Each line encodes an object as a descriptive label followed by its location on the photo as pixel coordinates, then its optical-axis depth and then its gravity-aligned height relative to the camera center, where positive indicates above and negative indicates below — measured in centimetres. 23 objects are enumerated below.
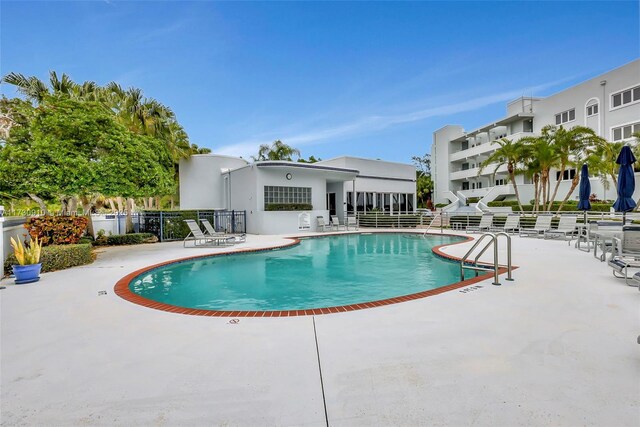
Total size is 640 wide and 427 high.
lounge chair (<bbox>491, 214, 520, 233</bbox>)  1580 -72
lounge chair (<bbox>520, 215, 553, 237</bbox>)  1433 -83
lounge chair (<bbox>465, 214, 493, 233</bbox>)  1686 -69
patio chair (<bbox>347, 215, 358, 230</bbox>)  2009 -53
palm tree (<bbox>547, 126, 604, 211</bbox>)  1792 +388
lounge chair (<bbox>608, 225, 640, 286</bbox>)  626 -80
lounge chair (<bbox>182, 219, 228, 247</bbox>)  1315 -85
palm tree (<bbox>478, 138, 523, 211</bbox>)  2039 +363
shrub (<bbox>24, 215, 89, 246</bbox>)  913 -22
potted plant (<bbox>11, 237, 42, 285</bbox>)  646 -89
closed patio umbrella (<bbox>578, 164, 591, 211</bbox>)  1177 +63
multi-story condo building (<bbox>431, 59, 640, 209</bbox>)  2173 +743
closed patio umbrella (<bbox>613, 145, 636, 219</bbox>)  864 +73
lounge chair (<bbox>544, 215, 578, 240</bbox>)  1297 -85
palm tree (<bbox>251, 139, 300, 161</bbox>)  3063 +628
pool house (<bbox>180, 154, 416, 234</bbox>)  1828 +189
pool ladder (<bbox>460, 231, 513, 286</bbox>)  564 -116
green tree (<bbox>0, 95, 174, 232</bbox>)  869 +194
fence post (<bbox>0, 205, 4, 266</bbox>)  669 -69
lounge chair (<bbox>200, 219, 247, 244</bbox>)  1312 -82
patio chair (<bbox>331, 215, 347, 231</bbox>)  1932 -54
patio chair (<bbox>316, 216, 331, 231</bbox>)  1903 -63
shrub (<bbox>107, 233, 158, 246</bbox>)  1363 -87
